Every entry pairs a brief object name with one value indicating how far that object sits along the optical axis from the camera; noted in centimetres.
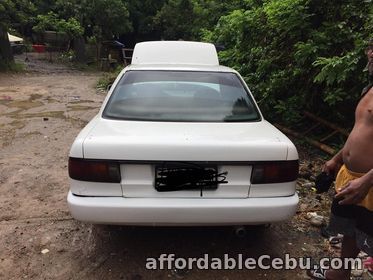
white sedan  280
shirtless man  237
